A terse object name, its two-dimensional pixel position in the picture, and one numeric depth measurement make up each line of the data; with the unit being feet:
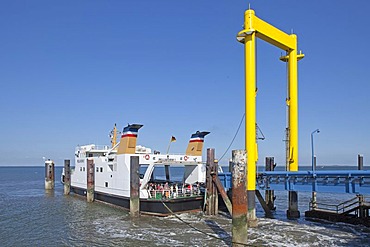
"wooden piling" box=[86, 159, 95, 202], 119.85
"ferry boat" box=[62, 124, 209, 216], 89.79
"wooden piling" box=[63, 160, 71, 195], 148.36
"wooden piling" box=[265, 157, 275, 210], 100.01
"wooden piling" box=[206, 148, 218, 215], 88.33
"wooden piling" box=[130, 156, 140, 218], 89.35
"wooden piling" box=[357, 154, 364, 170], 106.22
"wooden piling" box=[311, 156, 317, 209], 88.99
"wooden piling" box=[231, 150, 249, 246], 53.52
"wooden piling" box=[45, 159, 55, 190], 172.96
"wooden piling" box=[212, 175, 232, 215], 74.36
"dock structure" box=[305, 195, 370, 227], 77.08
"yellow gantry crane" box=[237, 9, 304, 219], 72.13
